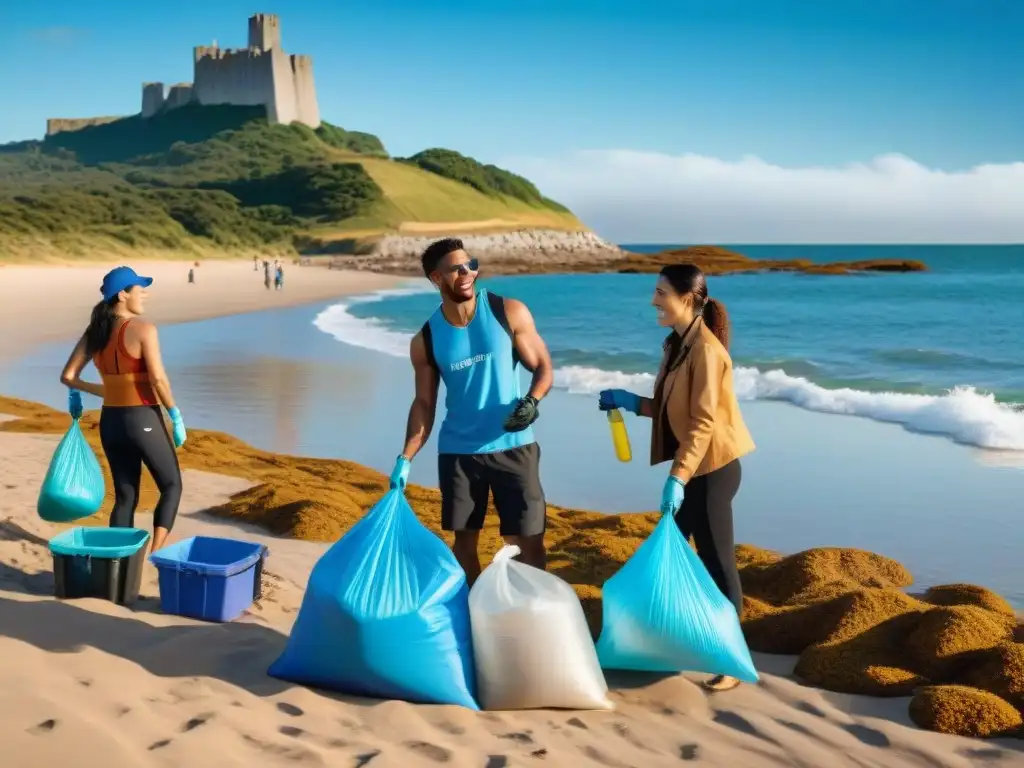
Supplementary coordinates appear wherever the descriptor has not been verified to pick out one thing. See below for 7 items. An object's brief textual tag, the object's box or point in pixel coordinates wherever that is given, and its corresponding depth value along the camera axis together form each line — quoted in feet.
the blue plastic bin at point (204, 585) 13.20
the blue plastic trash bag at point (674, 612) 10.90
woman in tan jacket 11.16
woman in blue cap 14.10
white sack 10.64
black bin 13.51
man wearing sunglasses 11.55
